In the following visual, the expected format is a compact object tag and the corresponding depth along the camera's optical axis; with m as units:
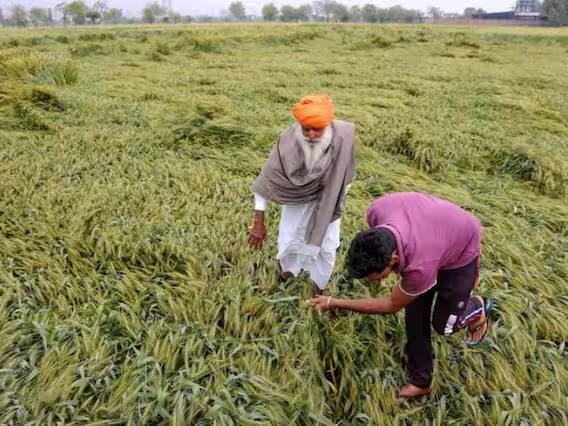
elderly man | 2.54
